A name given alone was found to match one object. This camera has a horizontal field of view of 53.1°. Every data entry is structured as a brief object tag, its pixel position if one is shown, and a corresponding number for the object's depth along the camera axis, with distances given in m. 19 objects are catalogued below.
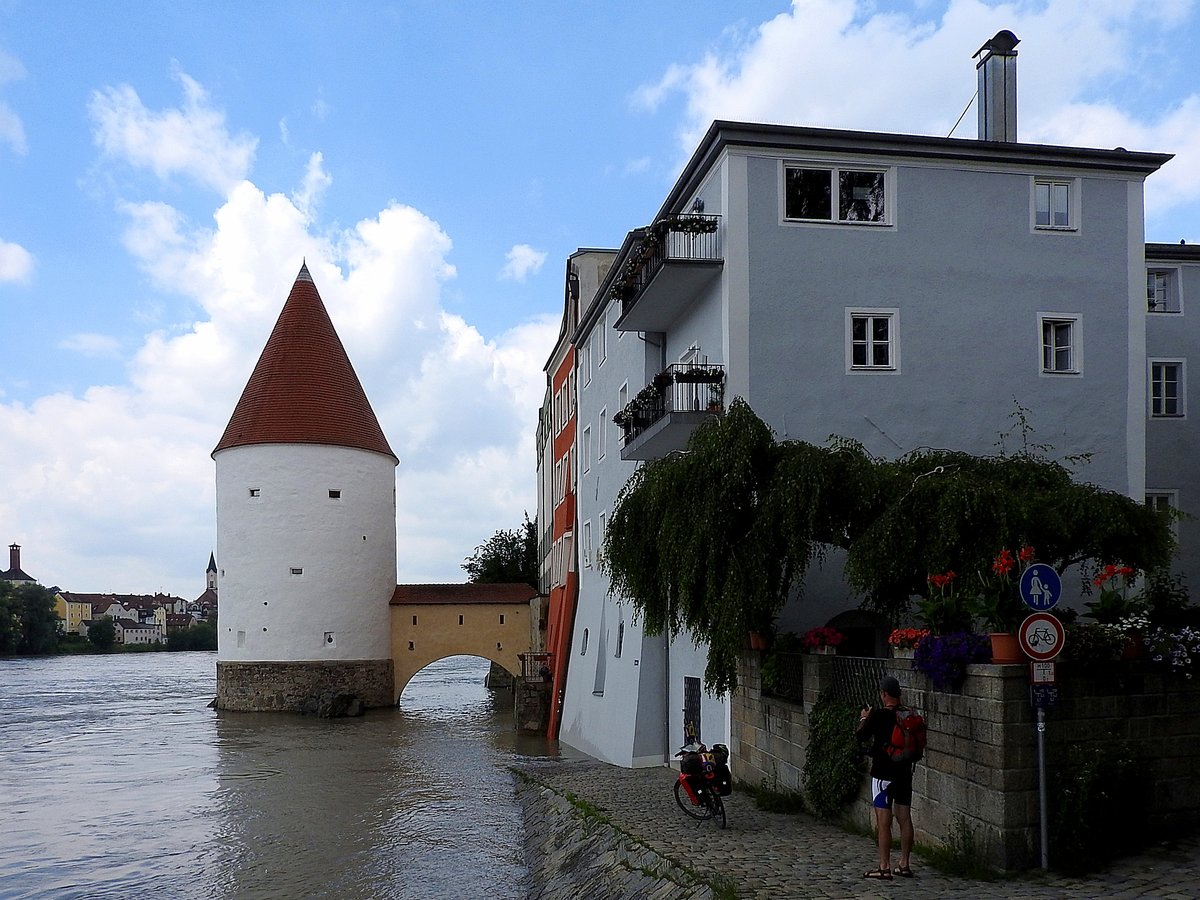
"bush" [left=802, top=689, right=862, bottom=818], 11.77
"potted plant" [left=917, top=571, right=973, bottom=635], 10.23
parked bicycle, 12.62
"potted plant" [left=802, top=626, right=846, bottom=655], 13.16
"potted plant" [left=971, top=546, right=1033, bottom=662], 9.27
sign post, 8.93
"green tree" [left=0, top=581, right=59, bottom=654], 110.75
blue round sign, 9.16
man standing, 9.34
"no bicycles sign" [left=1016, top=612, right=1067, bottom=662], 8.93
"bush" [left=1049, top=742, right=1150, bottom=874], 9.08
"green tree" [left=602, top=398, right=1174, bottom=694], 14.05
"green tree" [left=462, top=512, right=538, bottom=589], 64.12
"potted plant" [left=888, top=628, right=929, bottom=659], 10.34
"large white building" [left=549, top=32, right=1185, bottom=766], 17.58
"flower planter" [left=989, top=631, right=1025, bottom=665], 9.24
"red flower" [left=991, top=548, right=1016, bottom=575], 10.35
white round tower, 44.06
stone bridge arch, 46.84
